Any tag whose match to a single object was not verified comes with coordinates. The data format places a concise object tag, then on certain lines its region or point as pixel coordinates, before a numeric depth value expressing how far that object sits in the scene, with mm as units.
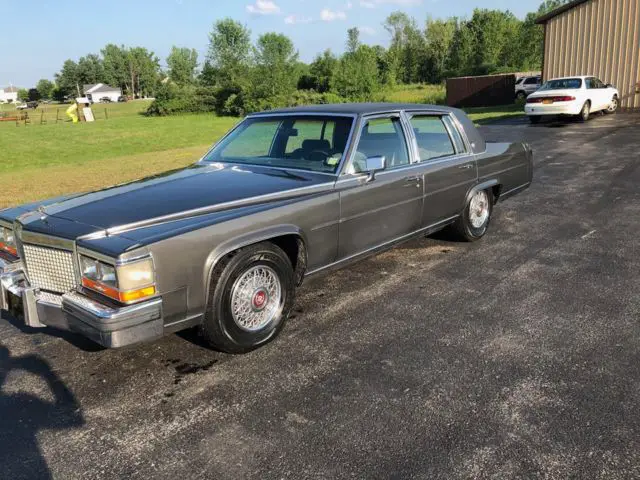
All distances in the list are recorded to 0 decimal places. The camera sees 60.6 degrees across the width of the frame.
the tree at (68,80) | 130750
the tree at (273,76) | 48688
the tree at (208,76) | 71525
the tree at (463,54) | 63900
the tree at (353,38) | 92375
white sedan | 19000
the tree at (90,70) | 133775
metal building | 22172
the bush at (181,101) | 50844
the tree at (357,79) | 48188
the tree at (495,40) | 64250
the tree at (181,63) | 102875
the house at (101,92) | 124244
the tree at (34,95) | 131250
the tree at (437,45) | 72500
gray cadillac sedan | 3109
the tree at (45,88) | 134375
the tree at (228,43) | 88438
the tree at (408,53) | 70875
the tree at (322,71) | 56216
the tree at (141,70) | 129450
